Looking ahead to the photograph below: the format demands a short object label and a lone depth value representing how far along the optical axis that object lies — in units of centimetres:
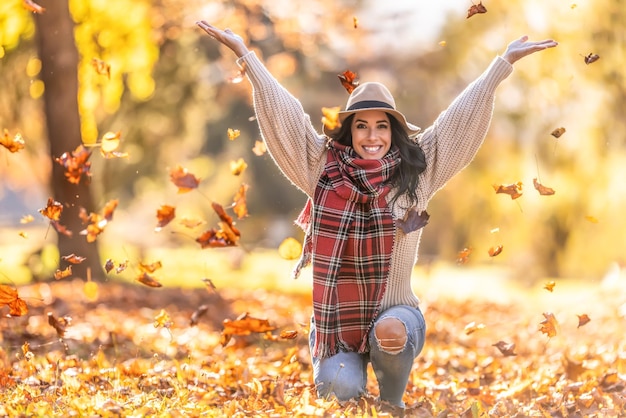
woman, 696
